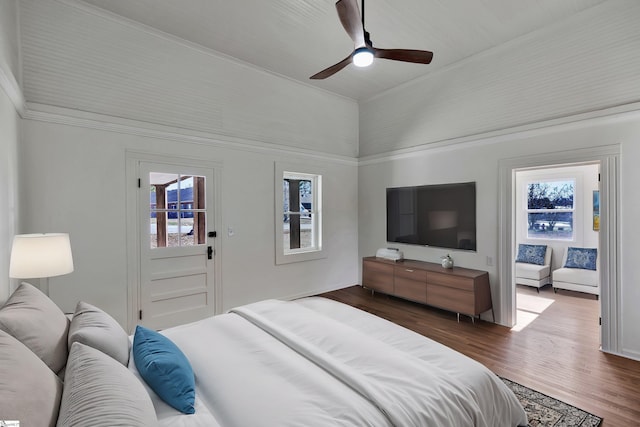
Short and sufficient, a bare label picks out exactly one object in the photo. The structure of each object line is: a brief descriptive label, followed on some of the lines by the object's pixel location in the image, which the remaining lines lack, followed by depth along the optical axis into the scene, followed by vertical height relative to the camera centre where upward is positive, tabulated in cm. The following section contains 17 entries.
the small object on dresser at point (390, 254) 478 -69
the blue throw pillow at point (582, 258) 504 -85
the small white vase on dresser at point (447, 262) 422 -72
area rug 203 -140
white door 352 -36
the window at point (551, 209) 562 -3
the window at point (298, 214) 467 -3
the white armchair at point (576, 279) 486 -116
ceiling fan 210 +127
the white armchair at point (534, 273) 527 -113
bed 116 -77
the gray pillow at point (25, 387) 85 -52
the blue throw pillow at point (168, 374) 129 -70
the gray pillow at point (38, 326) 133 -51
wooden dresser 374 -100
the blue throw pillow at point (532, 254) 560 -85
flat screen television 418 -8
